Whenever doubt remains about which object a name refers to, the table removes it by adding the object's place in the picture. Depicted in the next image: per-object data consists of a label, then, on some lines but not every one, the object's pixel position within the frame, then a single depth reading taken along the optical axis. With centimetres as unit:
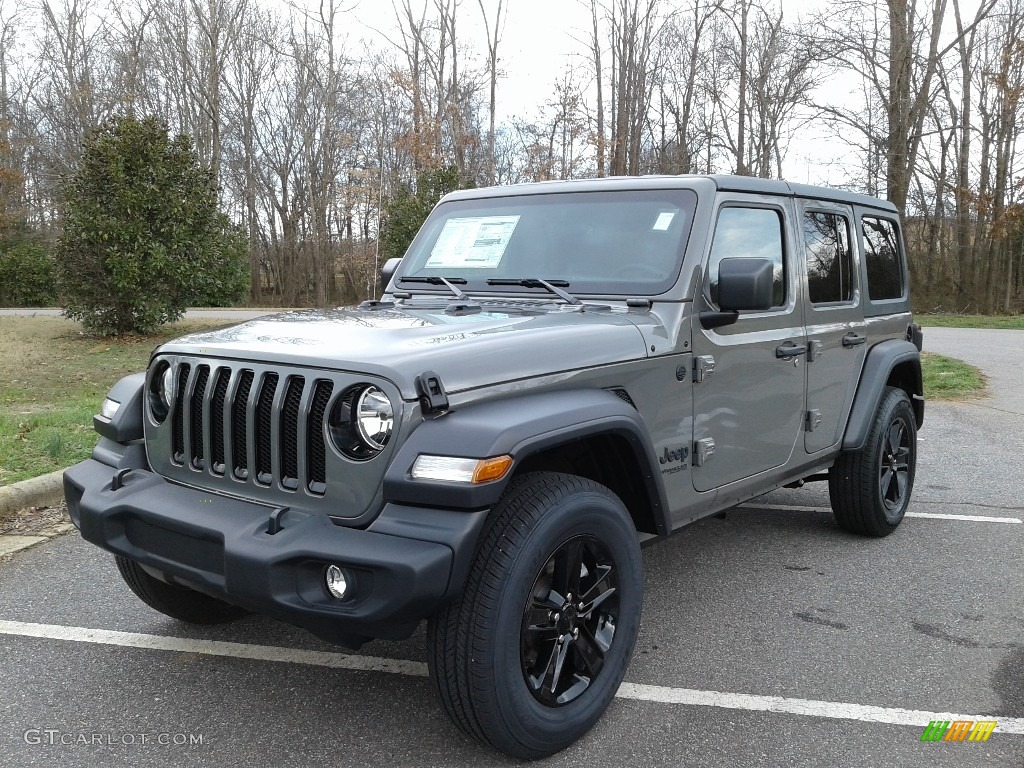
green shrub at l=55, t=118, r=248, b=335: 1418
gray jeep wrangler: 247
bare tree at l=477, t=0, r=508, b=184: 2933
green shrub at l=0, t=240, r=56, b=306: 2873
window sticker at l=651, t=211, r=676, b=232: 366
